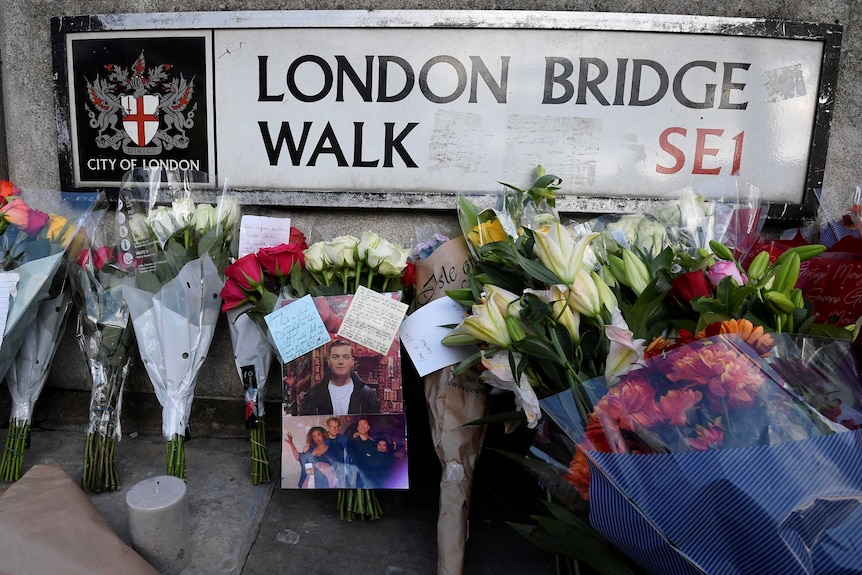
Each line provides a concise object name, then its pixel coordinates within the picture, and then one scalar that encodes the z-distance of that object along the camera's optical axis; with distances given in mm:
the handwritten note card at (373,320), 1864
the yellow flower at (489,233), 1772
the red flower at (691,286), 1227
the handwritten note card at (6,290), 1909
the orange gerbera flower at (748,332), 976
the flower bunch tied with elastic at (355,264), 1863
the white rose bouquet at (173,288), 2006
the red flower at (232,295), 1963
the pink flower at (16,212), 2027
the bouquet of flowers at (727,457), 737
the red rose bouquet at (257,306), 1947
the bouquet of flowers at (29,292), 1979
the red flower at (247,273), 1938
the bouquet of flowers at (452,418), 1651
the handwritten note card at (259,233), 2174
